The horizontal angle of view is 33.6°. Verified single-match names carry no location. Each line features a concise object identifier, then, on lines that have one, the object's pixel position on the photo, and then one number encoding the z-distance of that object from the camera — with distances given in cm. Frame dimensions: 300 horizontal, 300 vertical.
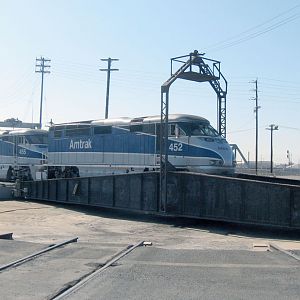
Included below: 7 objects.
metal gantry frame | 2053
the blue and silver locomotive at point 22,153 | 3478
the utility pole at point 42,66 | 7681
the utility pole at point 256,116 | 7860
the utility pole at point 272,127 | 9752
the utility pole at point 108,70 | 5279
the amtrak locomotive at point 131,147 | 2328
